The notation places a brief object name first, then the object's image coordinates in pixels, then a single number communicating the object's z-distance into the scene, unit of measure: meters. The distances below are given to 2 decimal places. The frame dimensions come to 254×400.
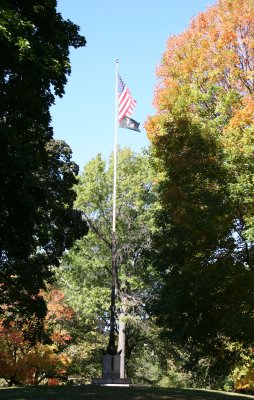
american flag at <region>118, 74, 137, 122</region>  22.72
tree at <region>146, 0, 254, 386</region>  14.63
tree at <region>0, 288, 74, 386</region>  28.19
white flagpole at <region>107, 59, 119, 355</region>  19.08
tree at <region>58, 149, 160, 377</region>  29.77
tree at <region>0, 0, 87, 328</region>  10.89
